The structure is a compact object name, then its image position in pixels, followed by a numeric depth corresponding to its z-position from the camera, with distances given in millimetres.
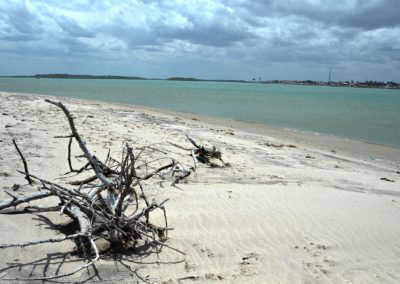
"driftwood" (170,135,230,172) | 8142
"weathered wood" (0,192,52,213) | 4094
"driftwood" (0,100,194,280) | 3674
